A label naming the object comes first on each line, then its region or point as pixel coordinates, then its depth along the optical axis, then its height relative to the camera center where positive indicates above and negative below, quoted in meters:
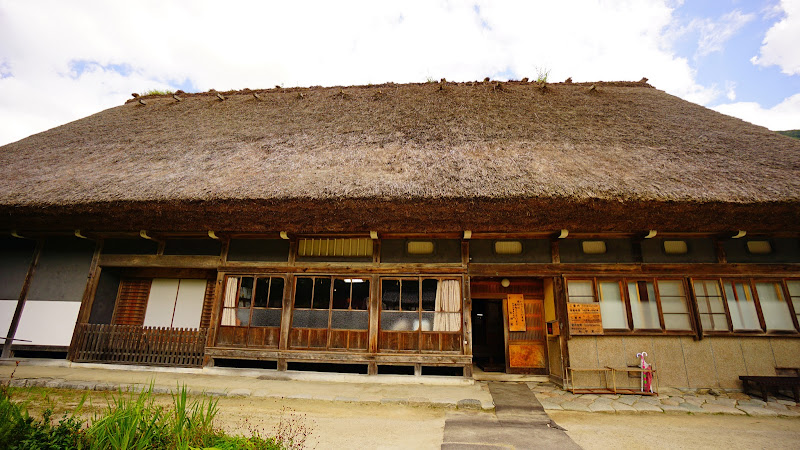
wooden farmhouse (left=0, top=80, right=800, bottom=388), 4.84 +1.36
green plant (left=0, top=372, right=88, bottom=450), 2.24 -0.83
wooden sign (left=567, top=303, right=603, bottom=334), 5.36 +0.11
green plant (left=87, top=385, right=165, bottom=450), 2.20 -0.77
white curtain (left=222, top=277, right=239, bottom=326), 6.00 +0.22
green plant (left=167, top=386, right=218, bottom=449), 2.30 -0.80
